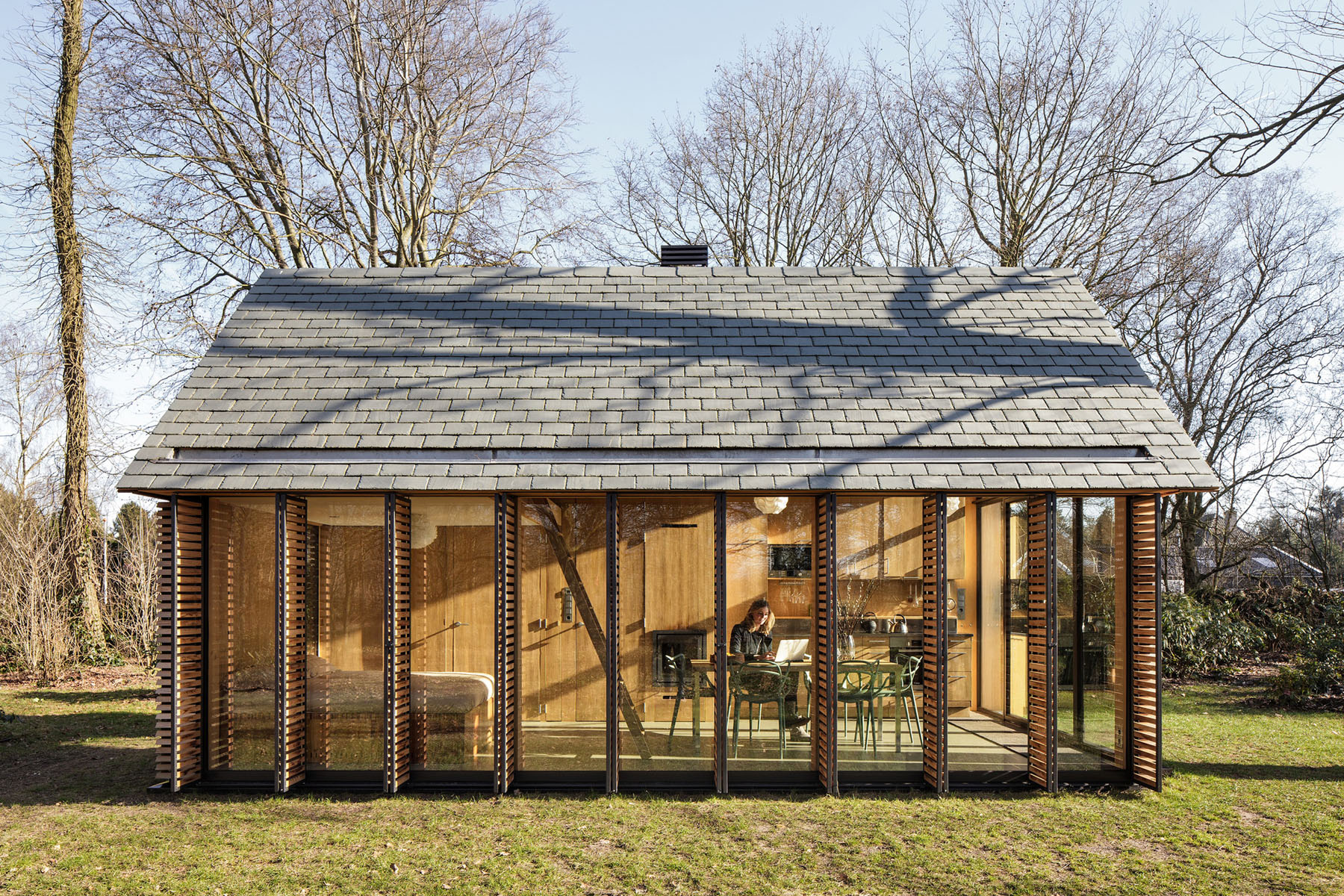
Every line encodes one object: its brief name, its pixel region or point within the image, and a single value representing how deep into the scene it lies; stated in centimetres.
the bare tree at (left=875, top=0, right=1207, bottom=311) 1777
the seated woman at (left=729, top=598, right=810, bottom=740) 798
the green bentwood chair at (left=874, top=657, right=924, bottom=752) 791
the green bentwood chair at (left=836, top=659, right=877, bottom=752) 787
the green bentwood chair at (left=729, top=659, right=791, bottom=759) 790
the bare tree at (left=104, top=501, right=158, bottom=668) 1609
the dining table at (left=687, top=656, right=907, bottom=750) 784
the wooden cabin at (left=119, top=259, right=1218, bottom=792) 775
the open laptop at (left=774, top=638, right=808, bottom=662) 809
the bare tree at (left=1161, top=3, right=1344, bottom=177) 852
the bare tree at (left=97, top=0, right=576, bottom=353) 1636
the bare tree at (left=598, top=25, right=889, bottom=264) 2186
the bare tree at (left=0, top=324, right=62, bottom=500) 1702
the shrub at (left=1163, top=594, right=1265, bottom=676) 1553
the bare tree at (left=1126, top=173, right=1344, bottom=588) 2073
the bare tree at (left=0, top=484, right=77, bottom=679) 1453
